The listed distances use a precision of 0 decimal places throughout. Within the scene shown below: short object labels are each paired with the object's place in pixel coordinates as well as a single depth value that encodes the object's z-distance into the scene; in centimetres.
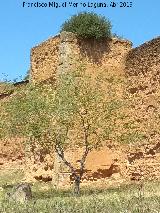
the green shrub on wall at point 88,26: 1986
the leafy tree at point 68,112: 1518
